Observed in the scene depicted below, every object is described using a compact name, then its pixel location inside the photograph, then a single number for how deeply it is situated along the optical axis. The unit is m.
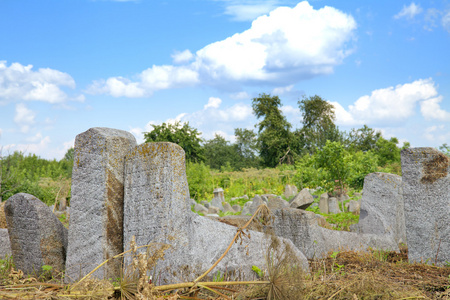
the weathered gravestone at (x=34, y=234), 5.99
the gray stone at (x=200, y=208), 14.04
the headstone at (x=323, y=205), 12.77
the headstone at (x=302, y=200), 11.15
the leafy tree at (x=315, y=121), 39.25
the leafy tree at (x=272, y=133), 38.00
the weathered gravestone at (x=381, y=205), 8.55
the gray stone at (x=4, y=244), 7.57
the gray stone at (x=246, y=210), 12.50
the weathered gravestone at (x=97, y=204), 5.55
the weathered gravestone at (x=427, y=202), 6.29
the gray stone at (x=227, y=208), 14.59
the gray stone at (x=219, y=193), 17.19
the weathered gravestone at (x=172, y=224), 5.14
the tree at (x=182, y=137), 30.52
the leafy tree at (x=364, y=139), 39.22
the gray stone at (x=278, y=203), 11.81
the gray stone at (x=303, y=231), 6.74
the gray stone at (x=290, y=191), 16.73
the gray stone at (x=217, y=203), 15.27
